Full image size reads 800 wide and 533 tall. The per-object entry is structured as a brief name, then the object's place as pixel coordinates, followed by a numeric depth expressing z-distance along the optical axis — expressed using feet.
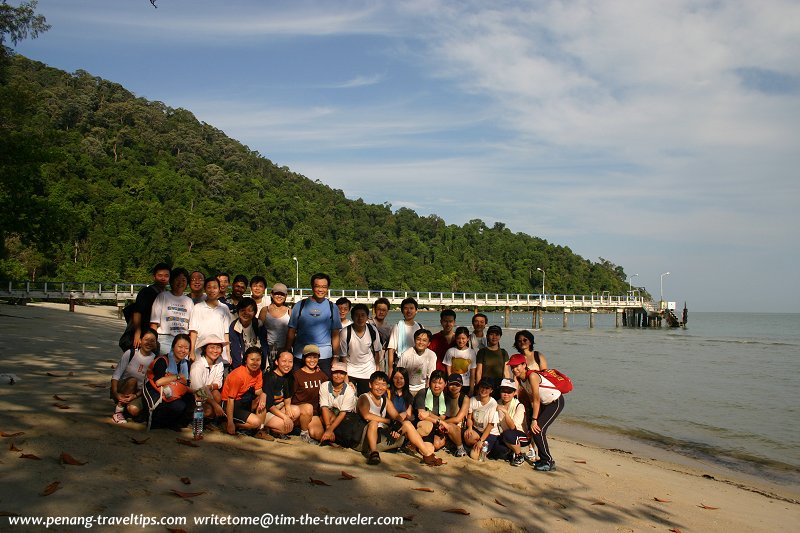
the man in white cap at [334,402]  21.07
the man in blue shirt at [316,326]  22.35
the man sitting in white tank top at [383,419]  20.68
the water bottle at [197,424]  19.12
